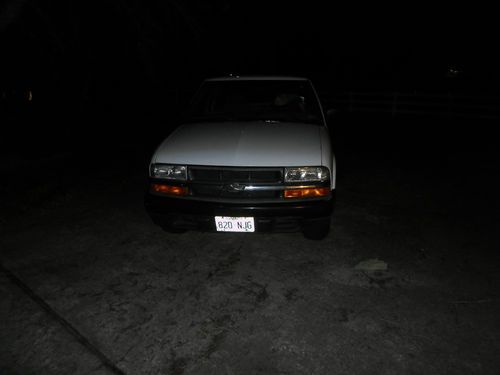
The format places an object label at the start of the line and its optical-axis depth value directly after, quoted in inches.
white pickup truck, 137.9
